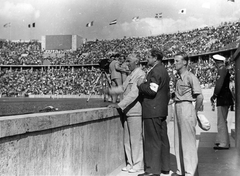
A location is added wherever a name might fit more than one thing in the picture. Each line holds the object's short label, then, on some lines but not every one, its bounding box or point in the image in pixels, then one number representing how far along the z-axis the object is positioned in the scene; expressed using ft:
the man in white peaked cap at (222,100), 24.67
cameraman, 26.15
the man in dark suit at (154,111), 16.40
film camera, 31.26
